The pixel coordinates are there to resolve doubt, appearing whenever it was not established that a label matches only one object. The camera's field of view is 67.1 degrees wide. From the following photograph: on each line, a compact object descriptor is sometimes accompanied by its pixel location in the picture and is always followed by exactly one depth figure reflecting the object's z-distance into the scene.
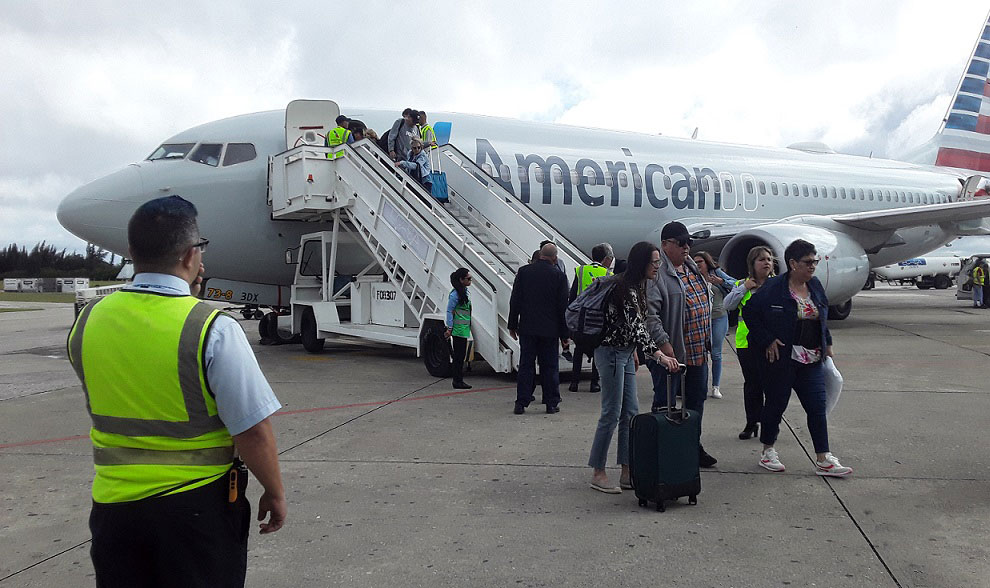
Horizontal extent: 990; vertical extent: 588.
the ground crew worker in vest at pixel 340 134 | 10.17
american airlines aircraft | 10.17
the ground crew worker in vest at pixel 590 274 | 7.65
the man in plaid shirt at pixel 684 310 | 4.61
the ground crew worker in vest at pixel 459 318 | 7.79
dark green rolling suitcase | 4.00
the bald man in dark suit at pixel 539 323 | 6.62
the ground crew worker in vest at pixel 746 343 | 5.51
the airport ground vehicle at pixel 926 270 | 29.23
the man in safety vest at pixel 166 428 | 1.85
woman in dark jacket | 4.66
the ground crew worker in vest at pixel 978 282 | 19.75
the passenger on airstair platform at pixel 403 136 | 10.03
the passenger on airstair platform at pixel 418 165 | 9.82
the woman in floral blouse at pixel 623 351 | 4.28
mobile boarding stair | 8.39
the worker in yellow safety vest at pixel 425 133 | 10.11
